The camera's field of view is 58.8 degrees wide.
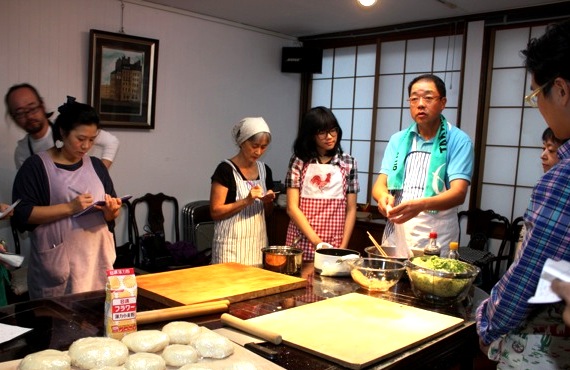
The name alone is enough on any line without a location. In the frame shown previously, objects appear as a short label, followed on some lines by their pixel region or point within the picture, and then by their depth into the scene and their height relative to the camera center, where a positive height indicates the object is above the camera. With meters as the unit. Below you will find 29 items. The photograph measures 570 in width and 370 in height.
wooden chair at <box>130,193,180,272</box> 4.33 -0.83
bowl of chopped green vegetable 1.64 -0.39
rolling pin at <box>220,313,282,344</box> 1.26 -0.47
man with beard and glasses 3.18 +0.09
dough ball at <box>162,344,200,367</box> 1.11 -0.47
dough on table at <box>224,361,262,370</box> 1.07 -0.46
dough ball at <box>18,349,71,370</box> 1.01 -0.46
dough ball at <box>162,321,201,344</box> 1.22 -0.46
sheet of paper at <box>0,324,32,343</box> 1.20 -0.48
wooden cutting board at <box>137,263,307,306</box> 1.58 -0.47
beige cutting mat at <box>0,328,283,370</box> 1.08 -0.48
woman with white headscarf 2.63 -0.29
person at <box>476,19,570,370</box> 1.05 -0.18
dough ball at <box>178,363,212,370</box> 1.06 -0.47
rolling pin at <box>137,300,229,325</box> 1.36 -0.47
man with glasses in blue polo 2.32 -0.06
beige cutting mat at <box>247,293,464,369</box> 1.23 -0.48
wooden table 1.19 -0.49
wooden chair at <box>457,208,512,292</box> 4.12 -0.68
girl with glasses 2.63 -0.18
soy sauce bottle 1.92 -0.34
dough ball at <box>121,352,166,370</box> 1.05 -0.46
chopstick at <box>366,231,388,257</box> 1.97 -0.38
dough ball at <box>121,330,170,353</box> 1.16 -0.46
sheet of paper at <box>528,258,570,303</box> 0.91 -0.20
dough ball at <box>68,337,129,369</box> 1.06 -0.46
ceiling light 2.85 +0.86
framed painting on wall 4.20 +0.53
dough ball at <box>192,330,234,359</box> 1.15 -0.46
